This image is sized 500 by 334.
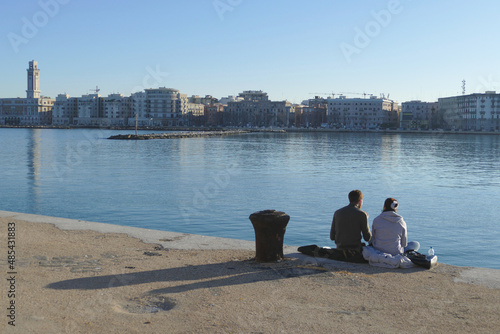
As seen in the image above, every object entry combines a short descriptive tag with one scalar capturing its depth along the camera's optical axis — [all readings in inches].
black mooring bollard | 330.6
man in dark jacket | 331.3
